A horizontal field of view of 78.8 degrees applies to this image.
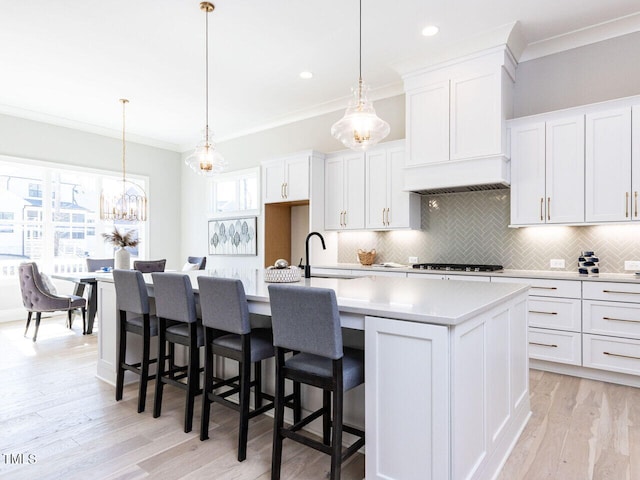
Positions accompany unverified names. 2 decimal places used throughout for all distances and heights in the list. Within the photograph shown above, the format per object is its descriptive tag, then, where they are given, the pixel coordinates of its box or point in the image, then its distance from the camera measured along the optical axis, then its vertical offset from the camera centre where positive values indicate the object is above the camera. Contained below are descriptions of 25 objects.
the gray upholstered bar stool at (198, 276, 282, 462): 2.12 -0.60
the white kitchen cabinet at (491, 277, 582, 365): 3.38 -0.71
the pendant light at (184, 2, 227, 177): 3.77 +0.79
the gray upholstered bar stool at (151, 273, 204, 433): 2.45 -0.61
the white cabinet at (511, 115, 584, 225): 3.55 +0.65
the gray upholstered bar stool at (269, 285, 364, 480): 1.72 -0.56
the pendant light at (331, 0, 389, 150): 2.92 +0.87
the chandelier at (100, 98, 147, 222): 5.58 +0.48
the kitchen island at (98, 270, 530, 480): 1.56 -0.61
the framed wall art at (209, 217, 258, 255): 6.37 +0.06
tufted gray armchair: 4.71 -0.71
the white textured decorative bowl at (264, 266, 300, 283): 2.65 -0.24
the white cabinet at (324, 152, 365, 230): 4.97 +0.63
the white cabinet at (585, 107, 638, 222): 3.33 +0.64
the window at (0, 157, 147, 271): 5.78 +0.40
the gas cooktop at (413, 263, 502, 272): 4.09 -0.30
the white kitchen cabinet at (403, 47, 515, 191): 3.76 +1.22
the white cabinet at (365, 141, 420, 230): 4.61 +0.56
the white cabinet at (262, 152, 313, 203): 5.28 +0.87
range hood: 3.78 +0.66
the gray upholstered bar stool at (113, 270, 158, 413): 2.76 -0.62
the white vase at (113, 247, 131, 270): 4.76 -0.24
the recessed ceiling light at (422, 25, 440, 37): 3.55 +1.94
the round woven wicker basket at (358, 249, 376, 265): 5.05 -0.23
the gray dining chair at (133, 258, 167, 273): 5.00 -0.34
